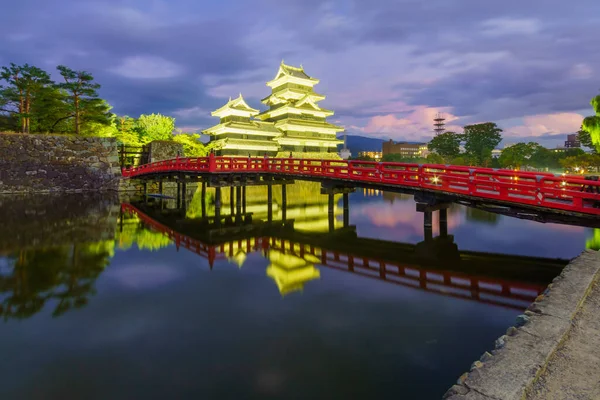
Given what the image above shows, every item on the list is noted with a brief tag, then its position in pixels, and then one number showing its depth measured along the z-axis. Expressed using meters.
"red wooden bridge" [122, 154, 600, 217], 8.66
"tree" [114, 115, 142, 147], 40.68
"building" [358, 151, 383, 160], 124.44
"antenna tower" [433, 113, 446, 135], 124.12
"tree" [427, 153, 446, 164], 60.28
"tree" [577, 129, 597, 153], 46.52
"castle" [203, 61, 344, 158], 45.06
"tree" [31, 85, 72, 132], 30.05
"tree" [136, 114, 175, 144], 46.91
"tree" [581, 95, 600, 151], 21.53
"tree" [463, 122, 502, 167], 62.41
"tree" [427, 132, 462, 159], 64.00
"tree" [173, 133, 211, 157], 43.69
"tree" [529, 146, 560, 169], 58.25
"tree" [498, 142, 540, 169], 51.84
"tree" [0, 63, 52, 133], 28.25
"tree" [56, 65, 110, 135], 29.39
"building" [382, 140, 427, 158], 131.62
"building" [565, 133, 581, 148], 120.61
